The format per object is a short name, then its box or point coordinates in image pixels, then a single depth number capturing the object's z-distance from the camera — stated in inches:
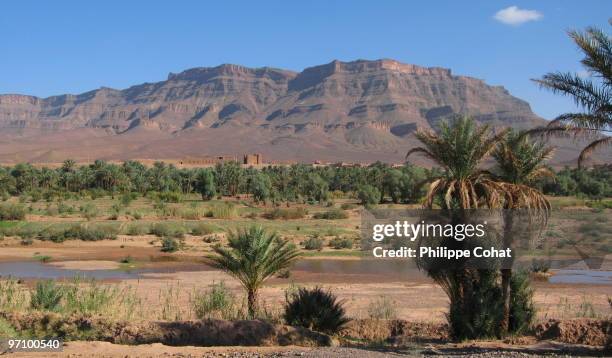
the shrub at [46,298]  622.8
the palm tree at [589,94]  488.1
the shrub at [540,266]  1126.4
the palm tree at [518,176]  567.5
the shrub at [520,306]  598.2
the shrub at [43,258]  1274.6
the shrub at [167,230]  1659.6
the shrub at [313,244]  1477.6
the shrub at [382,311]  663.9
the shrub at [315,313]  593.0
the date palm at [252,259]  637.3
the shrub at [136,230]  1691.7
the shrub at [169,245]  1439.5
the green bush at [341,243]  1531.7
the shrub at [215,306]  633.6
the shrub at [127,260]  1281.6
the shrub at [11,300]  607.5
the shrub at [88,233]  1596.9
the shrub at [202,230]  1701.5
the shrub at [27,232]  1609.5
